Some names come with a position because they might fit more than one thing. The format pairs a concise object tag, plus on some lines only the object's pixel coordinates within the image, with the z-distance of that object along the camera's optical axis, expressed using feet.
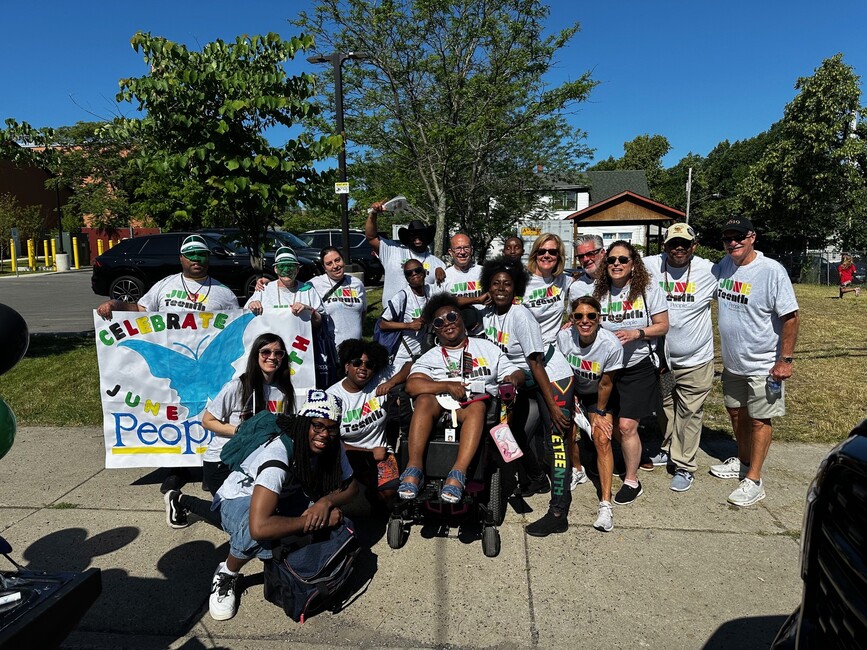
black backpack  9.52
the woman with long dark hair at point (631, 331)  13.62
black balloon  7.27
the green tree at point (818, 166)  85.71
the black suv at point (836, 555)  4.40
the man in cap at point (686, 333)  14.65
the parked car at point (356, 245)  60.44
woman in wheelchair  11.63
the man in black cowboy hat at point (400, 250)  17.53
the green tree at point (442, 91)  42.98
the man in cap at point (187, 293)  15.21
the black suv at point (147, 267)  49.52
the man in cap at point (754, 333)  13.41
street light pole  38.09
